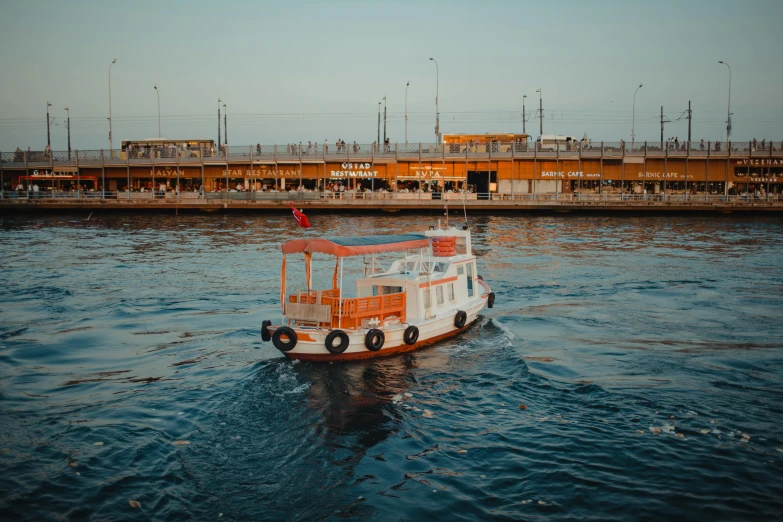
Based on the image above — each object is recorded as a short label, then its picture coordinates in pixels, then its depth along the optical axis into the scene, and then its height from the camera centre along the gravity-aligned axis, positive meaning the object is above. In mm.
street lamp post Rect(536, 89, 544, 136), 113000 +15670
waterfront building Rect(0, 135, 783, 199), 73688 +4525
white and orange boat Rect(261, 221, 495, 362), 17609 -2914
